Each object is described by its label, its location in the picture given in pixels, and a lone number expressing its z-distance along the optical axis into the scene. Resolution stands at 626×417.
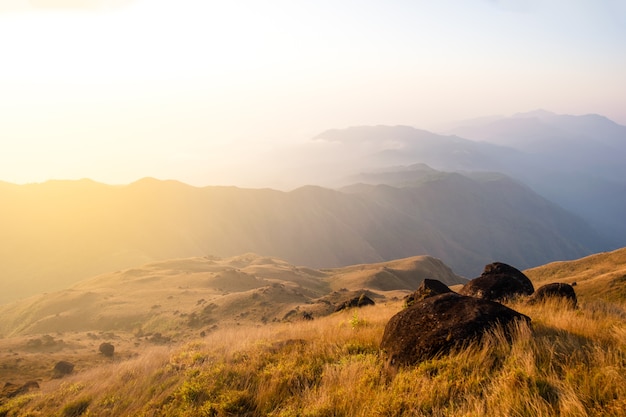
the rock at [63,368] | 17.55
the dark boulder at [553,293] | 11.04
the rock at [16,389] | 10.80
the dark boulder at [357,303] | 22.77
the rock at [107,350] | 23.52
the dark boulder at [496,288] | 13.33
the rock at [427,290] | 13.99
